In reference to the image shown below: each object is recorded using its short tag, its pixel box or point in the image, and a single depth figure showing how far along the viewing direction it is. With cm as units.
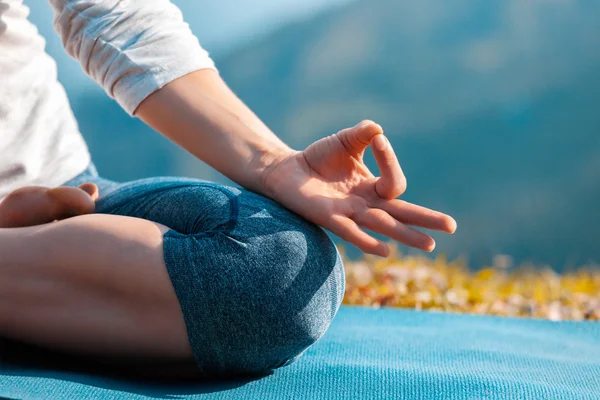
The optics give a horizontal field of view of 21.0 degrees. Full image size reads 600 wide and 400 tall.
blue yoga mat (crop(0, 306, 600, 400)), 132
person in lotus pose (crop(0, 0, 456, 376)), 133
